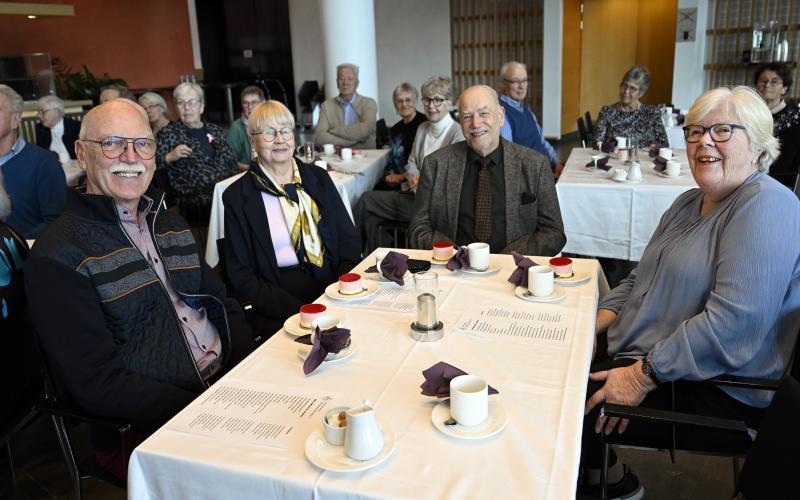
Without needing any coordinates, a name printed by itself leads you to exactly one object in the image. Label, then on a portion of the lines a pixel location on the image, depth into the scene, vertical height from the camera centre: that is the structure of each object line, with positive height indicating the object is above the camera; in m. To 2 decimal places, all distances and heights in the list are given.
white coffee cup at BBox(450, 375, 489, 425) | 1.29 -0.64
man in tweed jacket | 3.00 -0.51
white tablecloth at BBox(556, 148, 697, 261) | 3.66 -0.76
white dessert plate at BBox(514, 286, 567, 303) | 2.02 -0.67
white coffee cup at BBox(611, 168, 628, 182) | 3.78 -0.57
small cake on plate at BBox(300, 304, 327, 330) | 1.85 -0.63
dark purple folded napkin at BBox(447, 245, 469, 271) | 2.33 -0.63
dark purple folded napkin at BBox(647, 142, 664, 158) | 4.47 -0.51
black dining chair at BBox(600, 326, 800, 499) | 1.47 -0.80
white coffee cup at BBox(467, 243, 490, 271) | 2.30 -0.62
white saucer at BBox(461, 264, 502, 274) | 2.30 -0.66
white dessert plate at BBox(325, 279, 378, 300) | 2.10 -0.66
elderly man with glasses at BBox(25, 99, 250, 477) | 1.66 -0.54
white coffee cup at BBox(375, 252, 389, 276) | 2.47 -0.66
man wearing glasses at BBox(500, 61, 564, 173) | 4.99 -0.27
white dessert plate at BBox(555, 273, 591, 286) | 2.14 -0.66
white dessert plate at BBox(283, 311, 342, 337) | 1.84 -0.67
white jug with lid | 1.20 -0.64
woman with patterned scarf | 2.65 -0.58
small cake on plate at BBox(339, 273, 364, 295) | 2.11 -0.63
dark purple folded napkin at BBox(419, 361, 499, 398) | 1.41 -0.64
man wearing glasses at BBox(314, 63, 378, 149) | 6.02 -0.27
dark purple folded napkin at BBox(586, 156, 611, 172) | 4.11 -0.55
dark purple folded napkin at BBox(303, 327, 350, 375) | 1.57 -0.63
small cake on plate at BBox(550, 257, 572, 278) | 2.21 -0.64
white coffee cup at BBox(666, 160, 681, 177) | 3.81 -0.55
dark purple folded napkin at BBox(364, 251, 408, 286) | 2.21 -0.61
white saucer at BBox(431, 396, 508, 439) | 1.28 -0.68
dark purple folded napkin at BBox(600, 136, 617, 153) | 4.67 -0.48
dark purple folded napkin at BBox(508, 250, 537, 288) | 2.14 -0.63
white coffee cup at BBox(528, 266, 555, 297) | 2.02 -0.63
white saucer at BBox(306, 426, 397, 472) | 1.18 -0.68
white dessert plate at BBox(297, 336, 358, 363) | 1.66 -0.67
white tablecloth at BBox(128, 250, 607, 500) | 1.16 -0.70
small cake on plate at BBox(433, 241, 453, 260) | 2.45 -0.62
